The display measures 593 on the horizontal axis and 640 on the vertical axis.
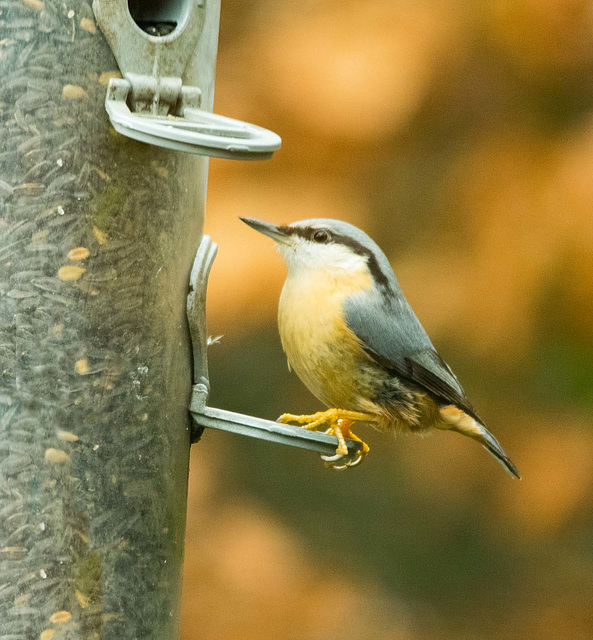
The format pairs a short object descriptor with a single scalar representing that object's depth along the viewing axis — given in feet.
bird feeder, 15.71
